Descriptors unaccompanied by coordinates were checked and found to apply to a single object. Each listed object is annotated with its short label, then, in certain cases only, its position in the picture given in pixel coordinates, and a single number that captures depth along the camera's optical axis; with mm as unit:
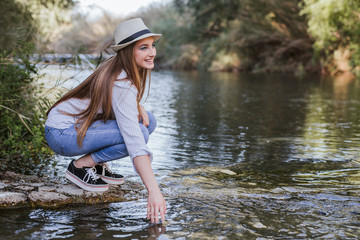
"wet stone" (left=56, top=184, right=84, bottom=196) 3443
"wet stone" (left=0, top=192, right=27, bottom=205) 3285
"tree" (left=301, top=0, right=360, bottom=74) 18656
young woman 2877
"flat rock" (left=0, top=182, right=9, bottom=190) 3492
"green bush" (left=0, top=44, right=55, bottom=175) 4539
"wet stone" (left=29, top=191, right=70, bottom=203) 3334
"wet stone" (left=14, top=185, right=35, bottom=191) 3463
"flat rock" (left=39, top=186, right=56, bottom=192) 3447
